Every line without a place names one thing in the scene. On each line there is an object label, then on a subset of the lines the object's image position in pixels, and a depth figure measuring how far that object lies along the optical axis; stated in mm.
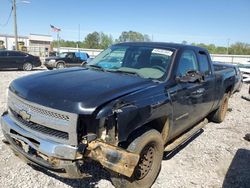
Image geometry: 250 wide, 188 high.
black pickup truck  1990
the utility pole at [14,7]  19394
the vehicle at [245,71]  11708
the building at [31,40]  41831
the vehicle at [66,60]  14412
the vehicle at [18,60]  13079
